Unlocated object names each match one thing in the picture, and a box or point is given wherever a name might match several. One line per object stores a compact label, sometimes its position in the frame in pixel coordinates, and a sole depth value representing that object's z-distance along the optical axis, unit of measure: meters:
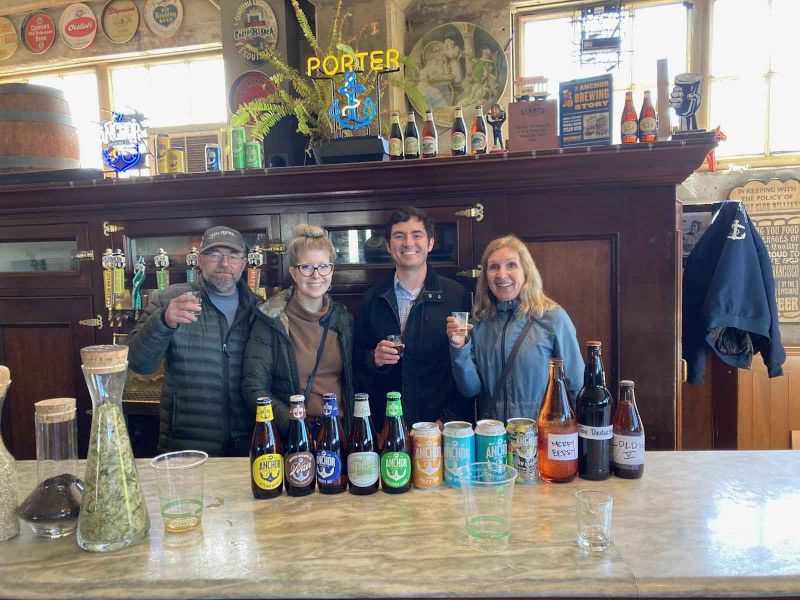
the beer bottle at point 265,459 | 1.30
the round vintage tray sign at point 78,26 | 5.43
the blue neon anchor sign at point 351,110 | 2.54
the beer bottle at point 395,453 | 1.31
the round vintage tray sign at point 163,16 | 5.27
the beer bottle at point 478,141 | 2.49
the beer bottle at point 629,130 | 2.21
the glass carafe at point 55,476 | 1.15
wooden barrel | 2.90
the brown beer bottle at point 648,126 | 2.22
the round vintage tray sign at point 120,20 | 5.35
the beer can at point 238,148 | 2.57
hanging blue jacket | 2.59
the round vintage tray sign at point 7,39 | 5.62
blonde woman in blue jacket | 1.94
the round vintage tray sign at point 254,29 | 4.47
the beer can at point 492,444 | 1.31
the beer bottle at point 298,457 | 1.31
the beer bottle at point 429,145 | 2.51
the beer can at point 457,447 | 1.31
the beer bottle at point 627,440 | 1.36
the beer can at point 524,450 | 1.34
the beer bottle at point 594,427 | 1.36
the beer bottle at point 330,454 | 1.32
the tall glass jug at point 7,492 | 1.14
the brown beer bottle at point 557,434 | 1.34
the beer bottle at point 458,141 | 2.48
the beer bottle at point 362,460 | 1.31
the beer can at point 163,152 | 2.70
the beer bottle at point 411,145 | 2.57
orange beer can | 1.33
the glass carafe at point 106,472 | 1.10
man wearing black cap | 2.11
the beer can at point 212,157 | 2.64
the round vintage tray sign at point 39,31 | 5.53
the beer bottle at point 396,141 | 2.60
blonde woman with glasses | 1.98
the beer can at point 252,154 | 2.57
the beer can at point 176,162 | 2.68
